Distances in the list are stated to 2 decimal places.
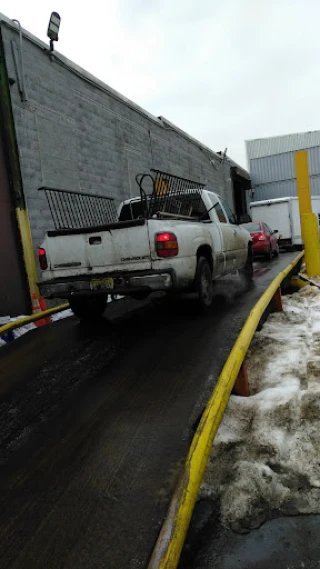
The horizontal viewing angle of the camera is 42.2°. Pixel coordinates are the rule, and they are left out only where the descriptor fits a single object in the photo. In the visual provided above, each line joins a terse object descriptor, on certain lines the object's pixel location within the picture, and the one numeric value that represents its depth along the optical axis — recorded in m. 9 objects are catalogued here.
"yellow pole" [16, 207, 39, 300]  8.16
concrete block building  8.07
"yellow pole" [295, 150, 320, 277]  8.98
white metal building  34.94
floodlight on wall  8.96
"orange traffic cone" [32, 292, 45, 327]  8.05
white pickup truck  5.20
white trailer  19.70
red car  14.88
